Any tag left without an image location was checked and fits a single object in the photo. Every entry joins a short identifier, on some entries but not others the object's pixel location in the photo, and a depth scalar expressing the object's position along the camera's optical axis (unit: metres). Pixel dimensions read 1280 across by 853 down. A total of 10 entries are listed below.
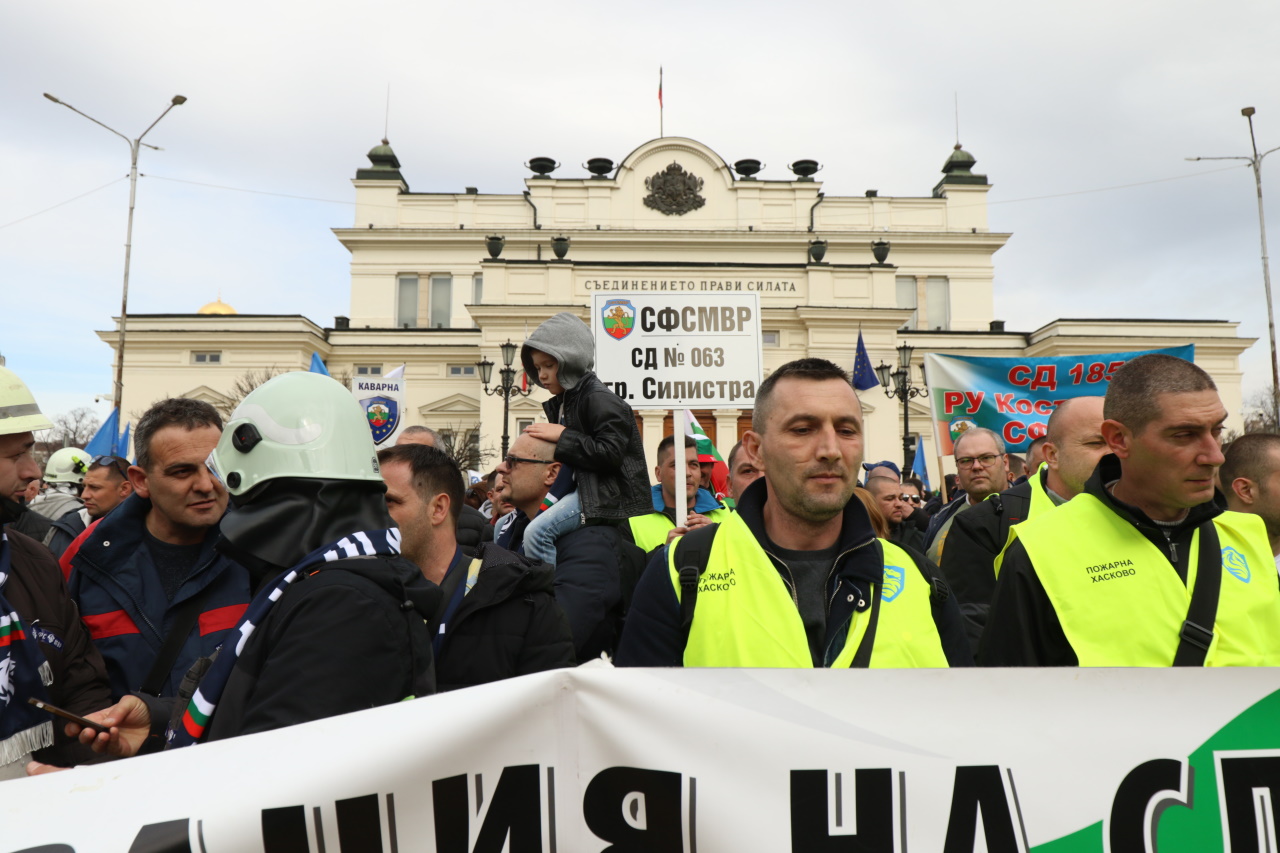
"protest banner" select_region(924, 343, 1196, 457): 9.55
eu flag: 24.78
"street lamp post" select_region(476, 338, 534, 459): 26.28
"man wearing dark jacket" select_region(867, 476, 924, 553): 7.78
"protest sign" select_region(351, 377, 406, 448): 10.95
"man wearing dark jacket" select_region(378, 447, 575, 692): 3.34
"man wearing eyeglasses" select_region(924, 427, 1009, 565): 7.13
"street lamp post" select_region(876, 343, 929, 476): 27.09
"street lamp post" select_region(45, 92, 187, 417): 28.92
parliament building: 44.16
